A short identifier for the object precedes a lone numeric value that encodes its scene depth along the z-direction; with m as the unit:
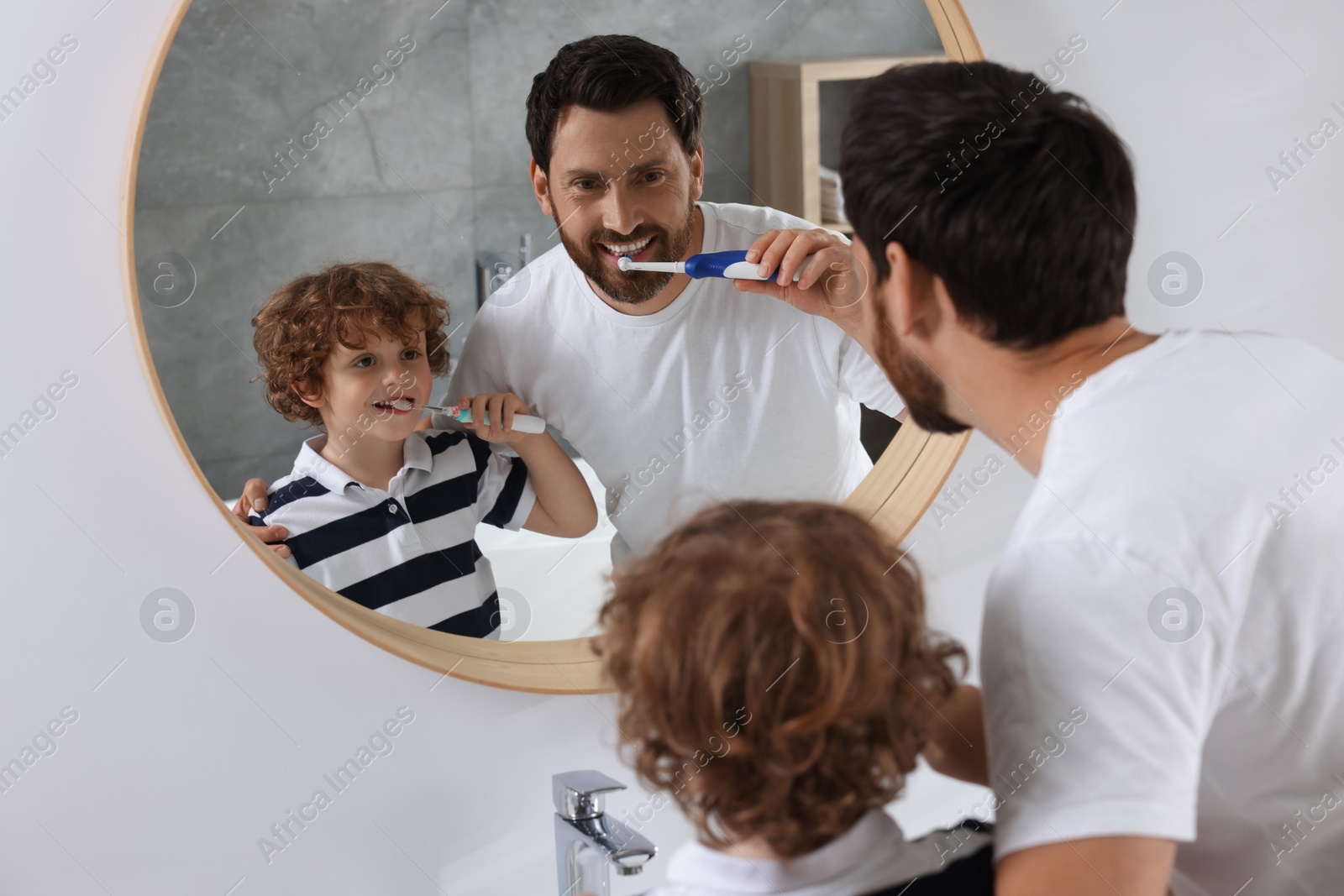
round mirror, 0.94
